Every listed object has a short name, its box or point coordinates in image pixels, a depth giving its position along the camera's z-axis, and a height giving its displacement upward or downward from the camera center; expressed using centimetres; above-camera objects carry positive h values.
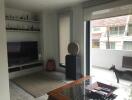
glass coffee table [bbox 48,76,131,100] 130 -67
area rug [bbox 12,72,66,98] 218 -98
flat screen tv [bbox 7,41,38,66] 294 -19
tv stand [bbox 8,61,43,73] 296 -65
